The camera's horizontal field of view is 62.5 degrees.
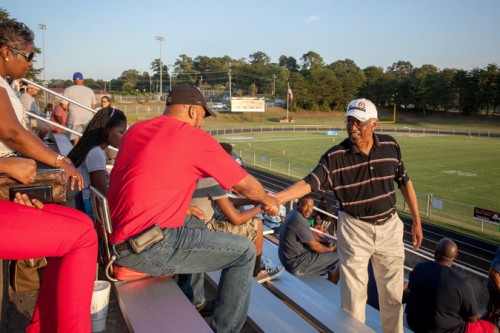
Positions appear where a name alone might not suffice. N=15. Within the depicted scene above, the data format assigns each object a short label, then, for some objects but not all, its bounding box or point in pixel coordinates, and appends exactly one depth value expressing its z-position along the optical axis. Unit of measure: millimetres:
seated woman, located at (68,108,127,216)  3715
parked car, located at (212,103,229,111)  79688
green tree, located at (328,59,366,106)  99012
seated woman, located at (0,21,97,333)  1712
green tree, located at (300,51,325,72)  140000
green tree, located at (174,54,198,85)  111119
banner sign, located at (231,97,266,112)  75875
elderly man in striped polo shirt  3568
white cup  2432
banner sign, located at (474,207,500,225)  16406
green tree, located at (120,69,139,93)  102188
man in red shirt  2154
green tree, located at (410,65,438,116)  89500
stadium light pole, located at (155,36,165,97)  70250
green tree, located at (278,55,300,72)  146700
